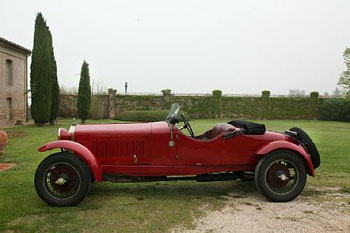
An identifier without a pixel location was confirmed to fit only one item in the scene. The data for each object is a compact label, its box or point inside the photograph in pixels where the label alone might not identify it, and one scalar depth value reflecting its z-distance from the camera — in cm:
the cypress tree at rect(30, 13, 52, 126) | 1808
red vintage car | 444
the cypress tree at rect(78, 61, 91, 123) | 2162
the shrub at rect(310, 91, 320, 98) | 3005
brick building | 1734
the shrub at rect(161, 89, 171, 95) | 2898
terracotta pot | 791
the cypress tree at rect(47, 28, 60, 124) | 1941
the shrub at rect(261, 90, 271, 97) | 3016
